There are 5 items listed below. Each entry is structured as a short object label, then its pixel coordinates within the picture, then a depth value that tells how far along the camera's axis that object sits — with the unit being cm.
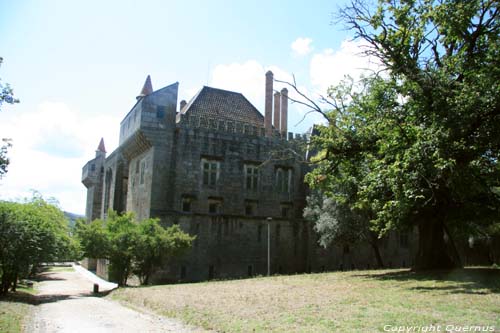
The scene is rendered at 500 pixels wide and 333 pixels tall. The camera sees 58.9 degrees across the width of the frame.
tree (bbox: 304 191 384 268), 2670
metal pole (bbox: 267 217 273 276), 2862
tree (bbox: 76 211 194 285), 2258
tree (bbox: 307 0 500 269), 1408
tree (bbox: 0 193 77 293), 1698
